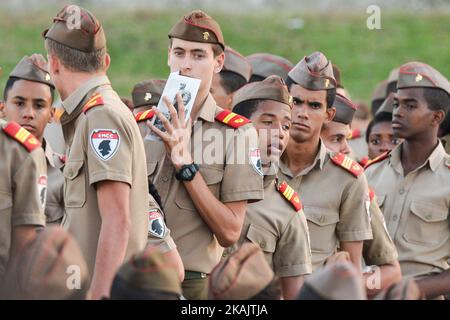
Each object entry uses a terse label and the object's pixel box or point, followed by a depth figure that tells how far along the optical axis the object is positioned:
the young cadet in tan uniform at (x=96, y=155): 10.27
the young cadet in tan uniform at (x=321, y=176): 13.66
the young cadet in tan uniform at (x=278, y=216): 12.61
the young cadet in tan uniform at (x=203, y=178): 11.59
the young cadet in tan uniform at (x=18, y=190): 9.77
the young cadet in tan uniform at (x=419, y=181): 15.12
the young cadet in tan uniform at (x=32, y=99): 13.76
